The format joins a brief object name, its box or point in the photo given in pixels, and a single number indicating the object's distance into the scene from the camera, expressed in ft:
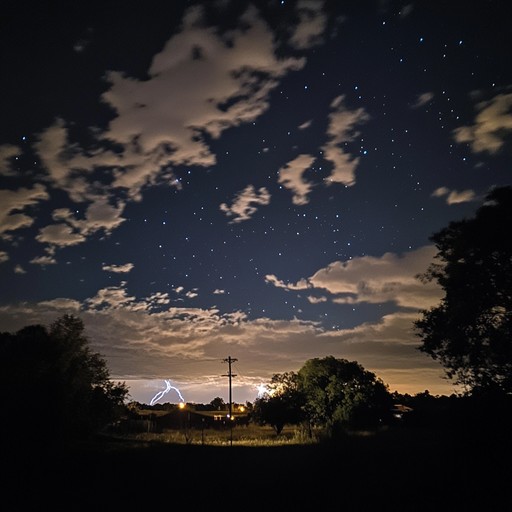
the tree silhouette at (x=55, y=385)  73.41
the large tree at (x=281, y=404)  161.89
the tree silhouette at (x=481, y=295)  72.84
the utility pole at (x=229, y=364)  192.21
